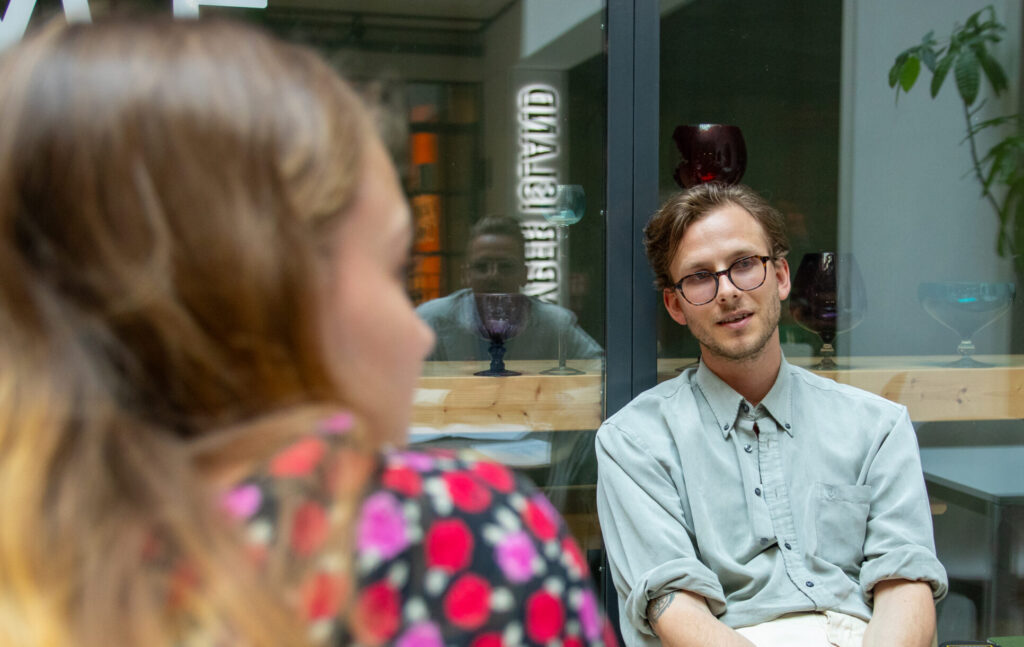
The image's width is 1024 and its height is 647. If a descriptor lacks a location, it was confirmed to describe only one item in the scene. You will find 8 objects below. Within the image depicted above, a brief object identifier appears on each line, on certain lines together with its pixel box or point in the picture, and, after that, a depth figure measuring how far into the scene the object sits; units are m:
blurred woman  0.43
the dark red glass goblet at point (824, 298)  2.22
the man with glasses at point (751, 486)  1.53
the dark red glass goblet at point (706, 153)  2.03
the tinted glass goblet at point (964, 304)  2.30
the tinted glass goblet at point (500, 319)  2.08
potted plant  2.31
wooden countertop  2.03
